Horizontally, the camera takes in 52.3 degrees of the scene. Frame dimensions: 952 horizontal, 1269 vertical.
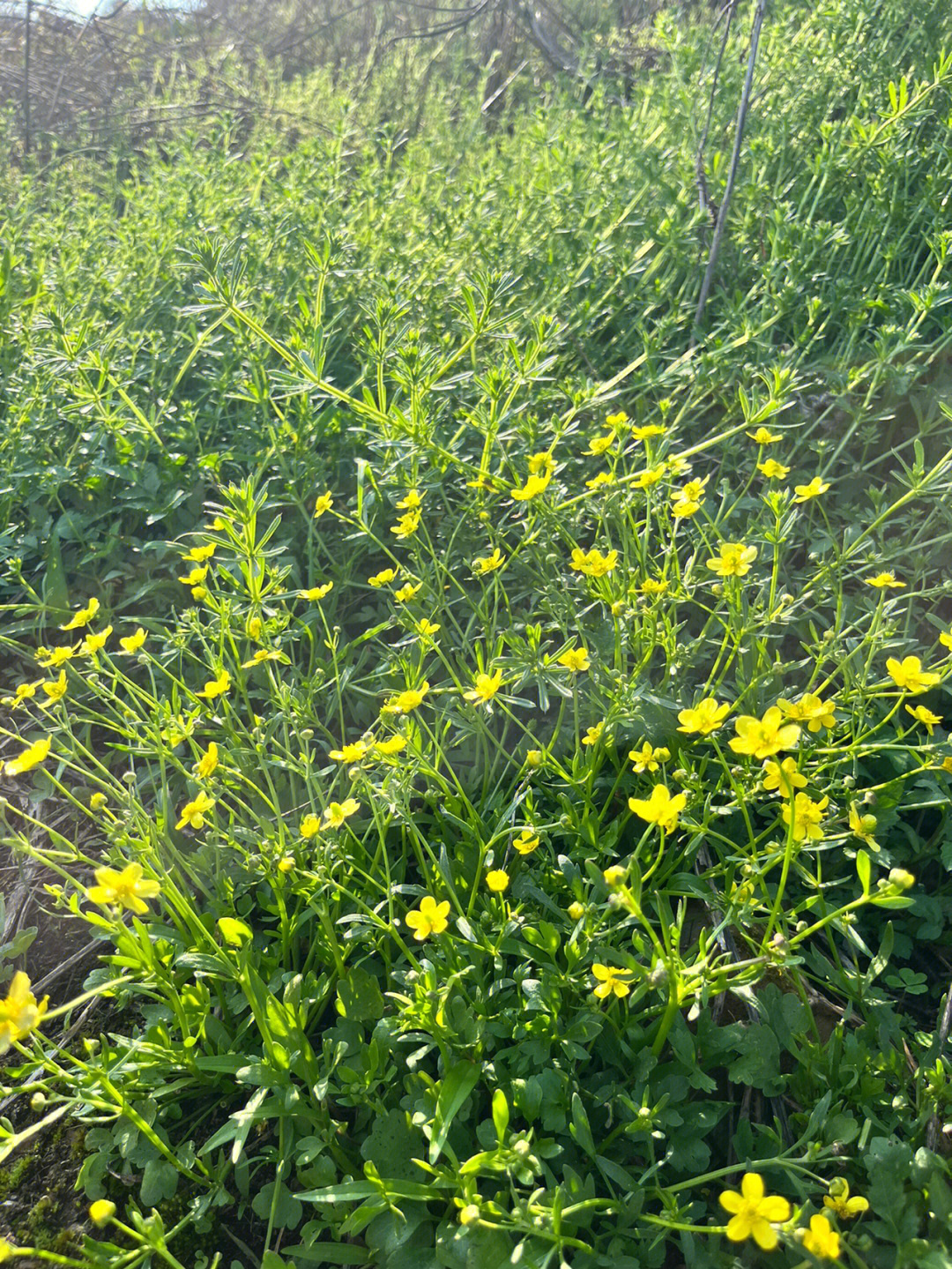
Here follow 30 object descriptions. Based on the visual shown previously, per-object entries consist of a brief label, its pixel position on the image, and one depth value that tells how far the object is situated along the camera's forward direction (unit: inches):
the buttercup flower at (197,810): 13.8
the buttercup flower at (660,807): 12.2
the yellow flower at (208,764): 15.0
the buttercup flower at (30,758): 14.1
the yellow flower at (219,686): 15.4
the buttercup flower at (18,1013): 11.3
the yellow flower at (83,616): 17.4
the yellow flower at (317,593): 17.7
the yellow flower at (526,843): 14.5
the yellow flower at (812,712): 14.1
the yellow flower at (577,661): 15.1
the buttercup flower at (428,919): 12.9
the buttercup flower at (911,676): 13.5
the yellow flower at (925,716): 13.5
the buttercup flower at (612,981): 12.7
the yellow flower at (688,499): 16.6
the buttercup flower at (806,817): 12.9
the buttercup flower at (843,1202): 10.7
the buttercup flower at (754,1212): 10.0
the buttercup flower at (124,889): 12.1
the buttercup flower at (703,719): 13.9
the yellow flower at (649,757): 14.2
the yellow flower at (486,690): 14.8
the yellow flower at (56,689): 15.4
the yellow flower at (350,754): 14.5
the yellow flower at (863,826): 12.8
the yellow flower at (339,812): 14.1
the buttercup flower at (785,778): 12.4
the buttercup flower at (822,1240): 9.8
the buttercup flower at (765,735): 12.3
